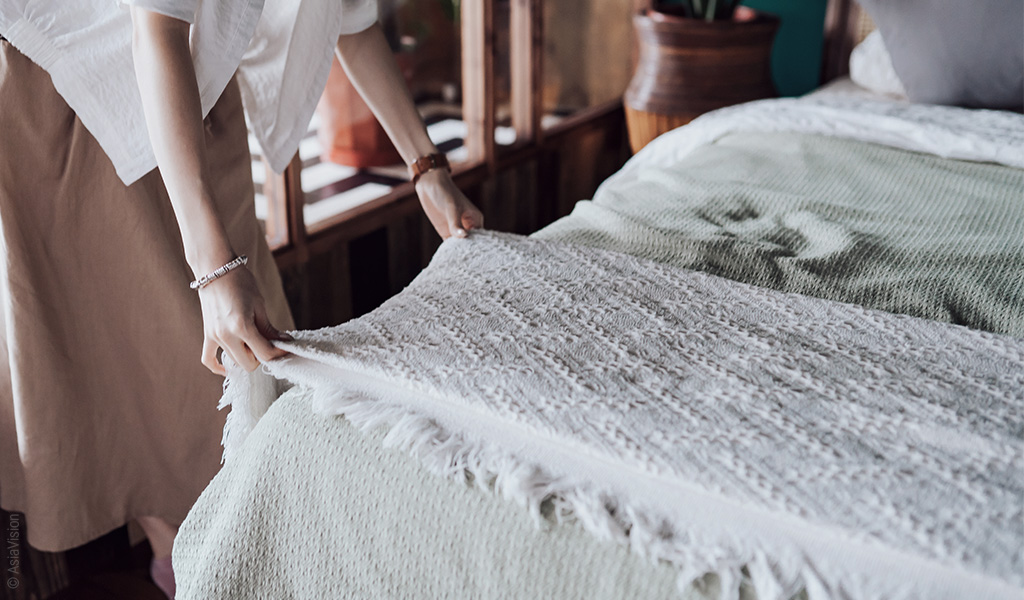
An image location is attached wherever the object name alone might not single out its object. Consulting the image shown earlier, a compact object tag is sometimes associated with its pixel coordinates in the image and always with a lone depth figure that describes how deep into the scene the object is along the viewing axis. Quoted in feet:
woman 3.17
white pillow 6.14
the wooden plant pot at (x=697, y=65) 7.30
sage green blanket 3.04
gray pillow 5.37
